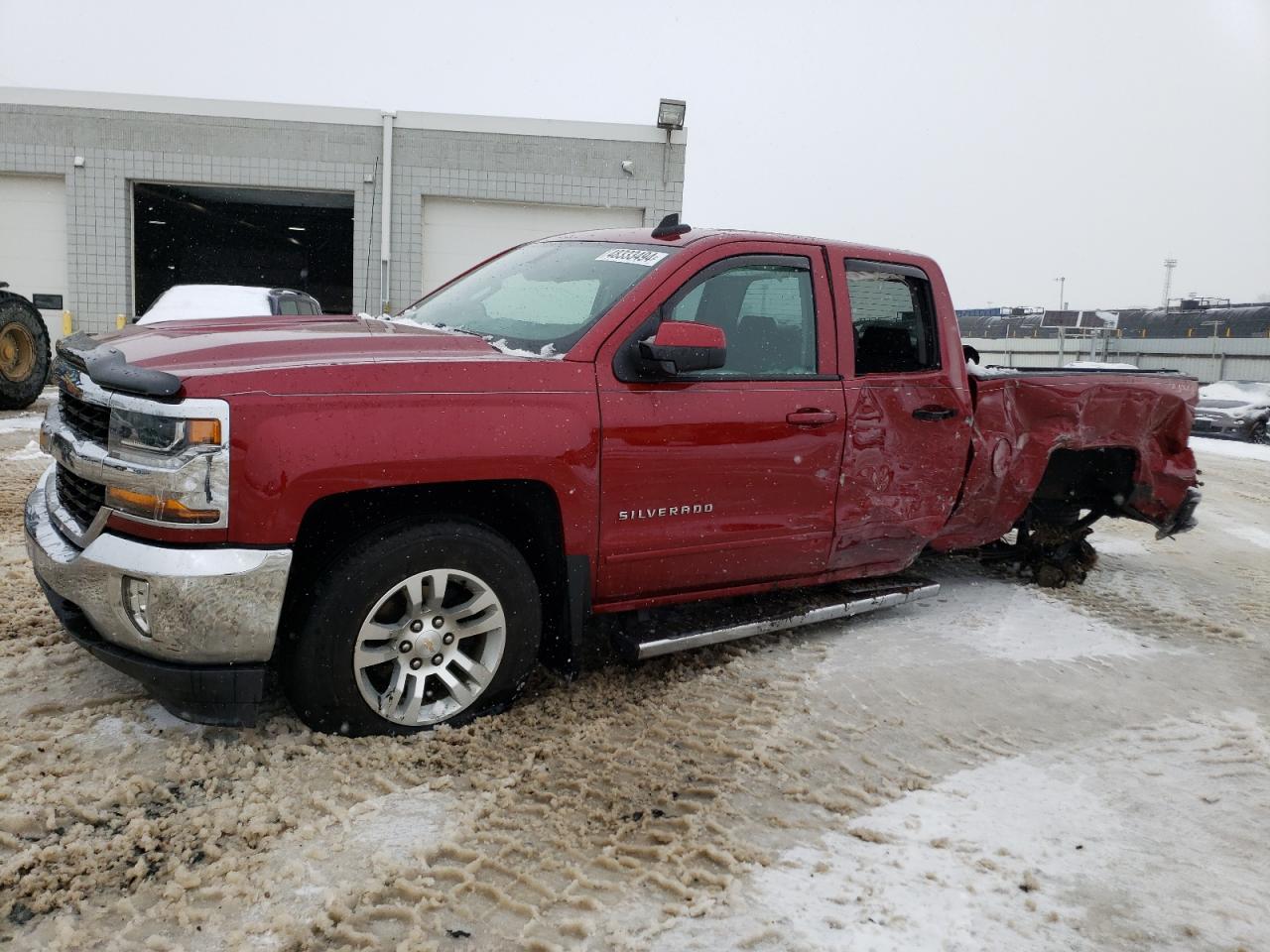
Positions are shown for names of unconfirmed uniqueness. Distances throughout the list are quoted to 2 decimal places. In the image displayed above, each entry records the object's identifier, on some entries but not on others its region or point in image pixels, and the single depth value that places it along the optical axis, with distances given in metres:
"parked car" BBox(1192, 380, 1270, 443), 16.20
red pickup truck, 2.74
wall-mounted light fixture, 18.52
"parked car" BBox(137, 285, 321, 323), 9.70
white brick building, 18.42
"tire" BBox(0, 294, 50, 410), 10.02
